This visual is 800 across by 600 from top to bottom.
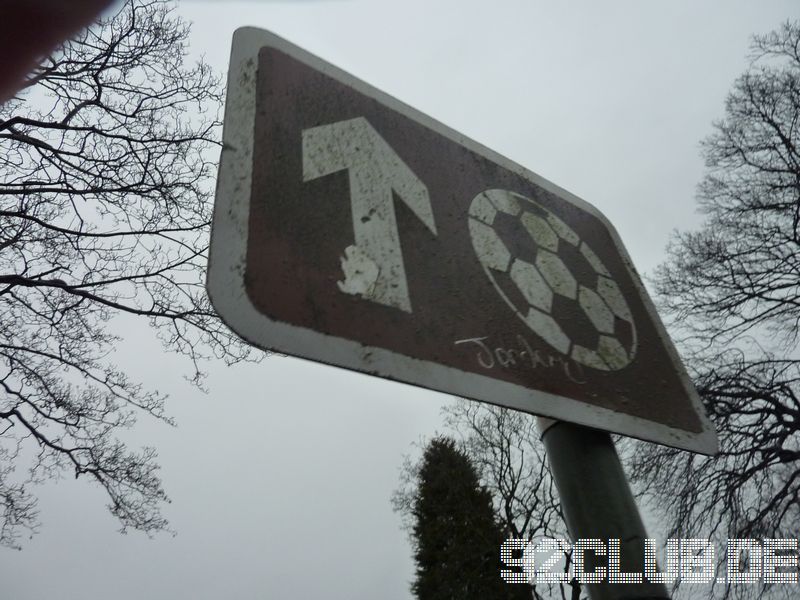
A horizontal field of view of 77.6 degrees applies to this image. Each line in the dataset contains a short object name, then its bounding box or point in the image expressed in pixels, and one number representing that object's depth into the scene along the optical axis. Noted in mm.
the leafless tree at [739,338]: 7199
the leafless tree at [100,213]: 5461
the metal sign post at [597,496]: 893
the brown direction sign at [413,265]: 811
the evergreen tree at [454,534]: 14258
